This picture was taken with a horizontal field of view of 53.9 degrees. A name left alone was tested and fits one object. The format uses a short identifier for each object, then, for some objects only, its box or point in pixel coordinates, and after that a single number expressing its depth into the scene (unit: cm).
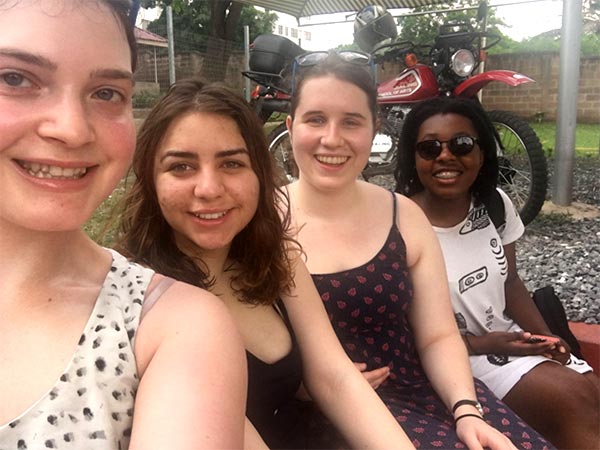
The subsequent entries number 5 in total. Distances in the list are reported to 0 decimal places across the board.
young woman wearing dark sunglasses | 156
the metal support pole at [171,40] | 235
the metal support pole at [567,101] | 384
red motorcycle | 346
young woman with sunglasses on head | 141
